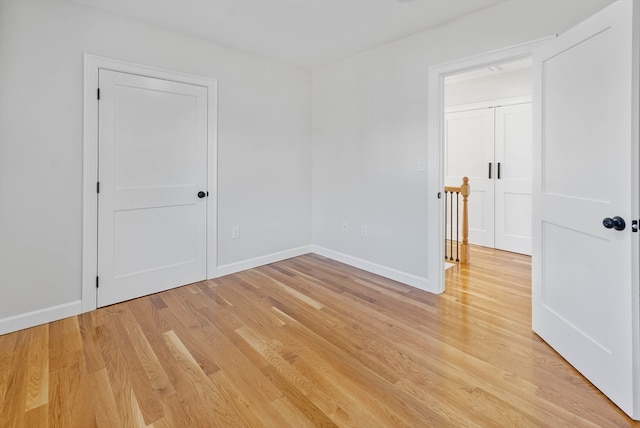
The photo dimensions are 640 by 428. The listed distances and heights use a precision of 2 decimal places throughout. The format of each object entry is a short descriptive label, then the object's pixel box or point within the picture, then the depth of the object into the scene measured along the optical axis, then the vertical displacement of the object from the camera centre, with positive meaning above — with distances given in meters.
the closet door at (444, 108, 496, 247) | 4.64 +0.84
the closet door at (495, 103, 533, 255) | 4.29 +0.52
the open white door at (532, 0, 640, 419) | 1.49 +0.10
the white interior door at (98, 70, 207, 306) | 2.69 +0.26
